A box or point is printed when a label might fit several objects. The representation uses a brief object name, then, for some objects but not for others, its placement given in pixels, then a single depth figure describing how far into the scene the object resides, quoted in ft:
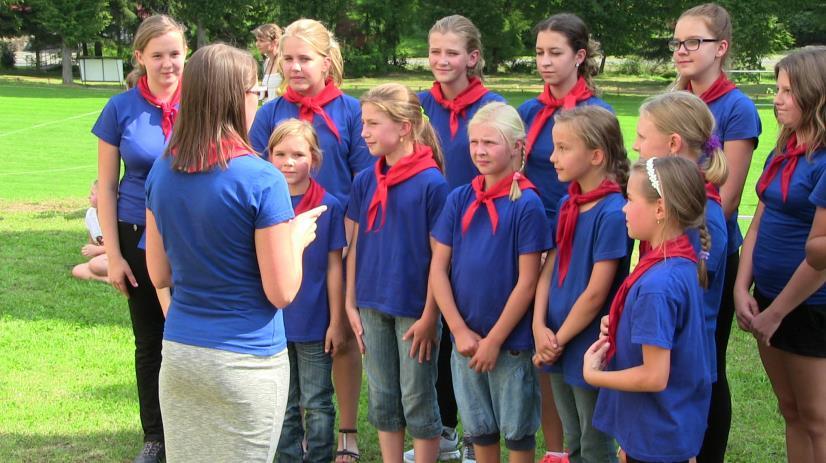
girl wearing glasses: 13.75
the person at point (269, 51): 27.55
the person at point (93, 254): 28.17
